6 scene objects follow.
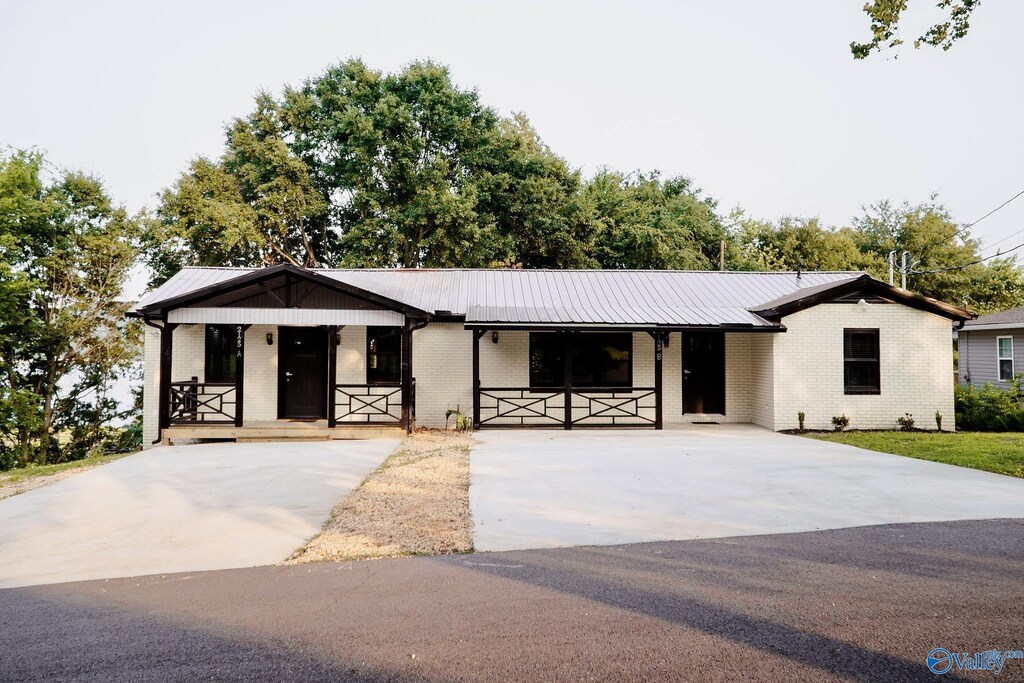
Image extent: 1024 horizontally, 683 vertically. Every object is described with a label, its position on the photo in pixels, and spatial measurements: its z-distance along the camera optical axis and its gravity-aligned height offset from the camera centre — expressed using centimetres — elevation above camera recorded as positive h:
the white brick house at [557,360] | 1252 +5
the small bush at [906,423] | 1323 -137
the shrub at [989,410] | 1362 -112
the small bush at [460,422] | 1287 -132
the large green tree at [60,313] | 1820 +159
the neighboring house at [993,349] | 1700 +42
